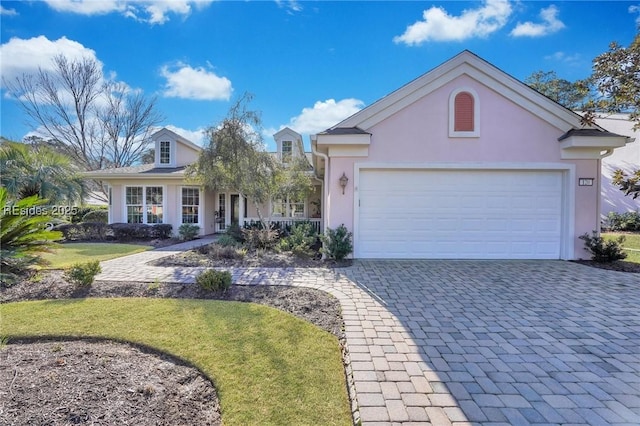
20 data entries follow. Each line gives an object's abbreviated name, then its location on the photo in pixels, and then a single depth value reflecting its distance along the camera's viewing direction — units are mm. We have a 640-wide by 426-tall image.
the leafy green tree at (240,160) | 9555
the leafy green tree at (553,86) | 22472
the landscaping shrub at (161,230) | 13960
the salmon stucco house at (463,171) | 8242
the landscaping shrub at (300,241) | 8867
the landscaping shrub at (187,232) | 13688
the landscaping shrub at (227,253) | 8766
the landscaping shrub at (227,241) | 10109
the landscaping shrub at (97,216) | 19578
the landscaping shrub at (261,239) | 10297
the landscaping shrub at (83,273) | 5477
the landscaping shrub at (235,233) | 11531
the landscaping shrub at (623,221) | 15109
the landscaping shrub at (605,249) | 7820
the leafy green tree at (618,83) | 7074
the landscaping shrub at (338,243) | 8008
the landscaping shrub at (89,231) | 14086
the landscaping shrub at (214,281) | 5434
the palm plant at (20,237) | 5227
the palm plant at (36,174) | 10305
